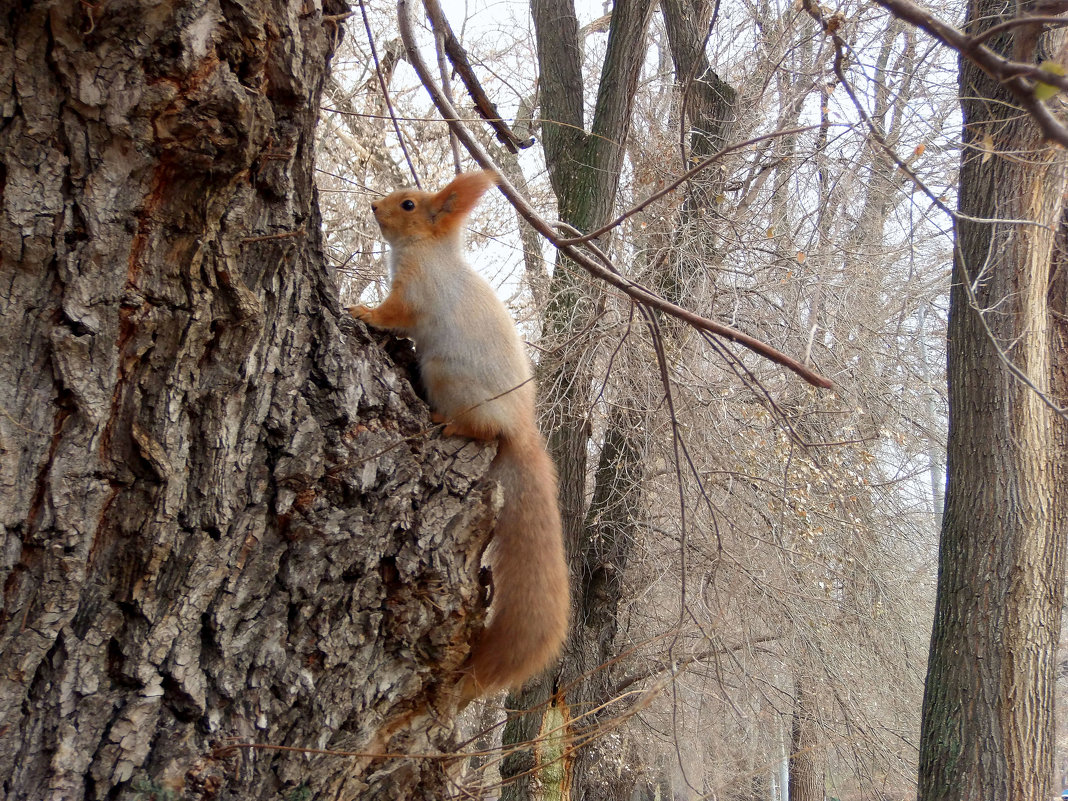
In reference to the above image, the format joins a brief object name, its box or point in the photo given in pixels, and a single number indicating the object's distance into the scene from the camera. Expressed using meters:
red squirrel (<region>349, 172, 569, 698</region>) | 2.71
